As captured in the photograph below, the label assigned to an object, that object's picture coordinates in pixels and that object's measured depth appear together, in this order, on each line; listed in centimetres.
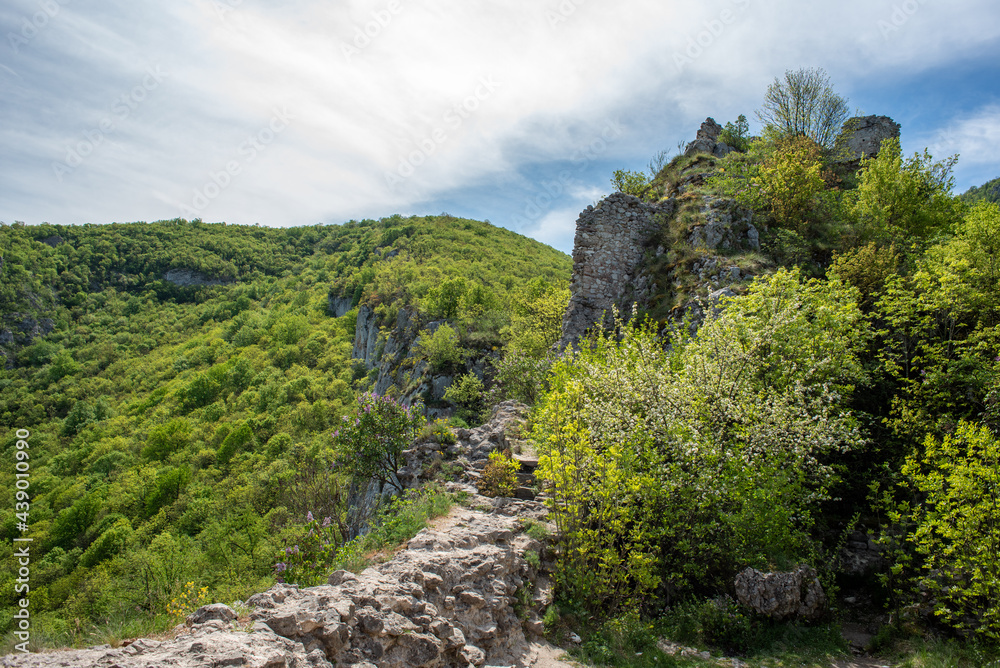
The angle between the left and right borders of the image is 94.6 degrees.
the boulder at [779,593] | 760
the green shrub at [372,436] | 1263
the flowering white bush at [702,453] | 771
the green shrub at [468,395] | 2234
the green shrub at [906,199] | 1691
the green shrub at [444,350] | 2755
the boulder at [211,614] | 468
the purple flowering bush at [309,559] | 786
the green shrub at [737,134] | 2700
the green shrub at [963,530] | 677
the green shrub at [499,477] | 1088
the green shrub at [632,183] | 2604
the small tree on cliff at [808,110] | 2739
